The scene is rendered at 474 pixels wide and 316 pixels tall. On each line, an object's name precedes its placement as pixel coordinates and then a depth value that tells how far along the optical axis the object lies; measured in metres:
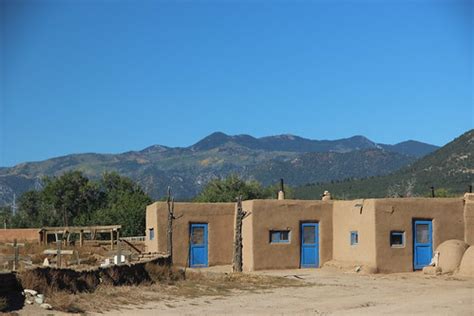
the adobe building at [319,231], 30.62
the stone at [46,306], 16.72
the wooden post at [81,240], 38.50
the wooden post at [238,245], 28.70
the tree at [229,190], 56.66
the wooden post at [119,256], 23.55
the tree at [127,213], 54.28
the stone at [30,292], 17.19
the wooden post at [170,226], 32.22
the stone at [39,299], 16.92
